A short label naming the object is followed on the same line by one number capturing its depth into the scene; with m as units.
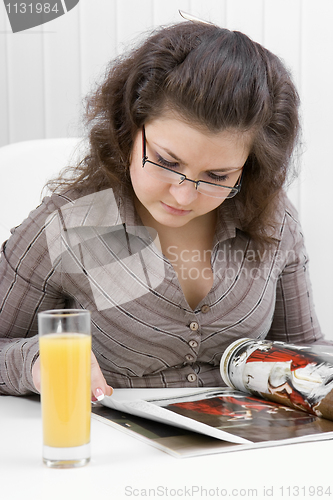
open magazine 1.37
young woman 1.58
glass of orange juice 1.29
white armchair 2.22
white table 1.25
